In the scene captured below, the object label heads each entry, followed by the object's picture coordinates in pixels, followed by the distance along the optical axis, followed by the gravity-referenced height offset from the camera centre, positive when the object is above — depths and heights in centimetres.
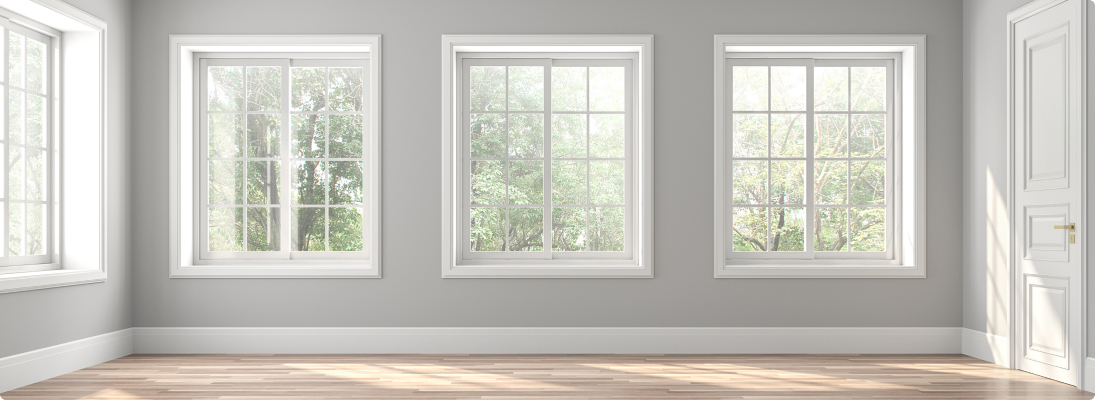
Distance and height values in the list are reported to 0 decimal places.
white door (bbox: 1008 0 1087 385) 371 +9
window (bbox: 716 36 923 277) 486 +30
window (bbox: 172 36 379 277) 487 +31
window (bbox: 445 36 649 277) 485 +30
